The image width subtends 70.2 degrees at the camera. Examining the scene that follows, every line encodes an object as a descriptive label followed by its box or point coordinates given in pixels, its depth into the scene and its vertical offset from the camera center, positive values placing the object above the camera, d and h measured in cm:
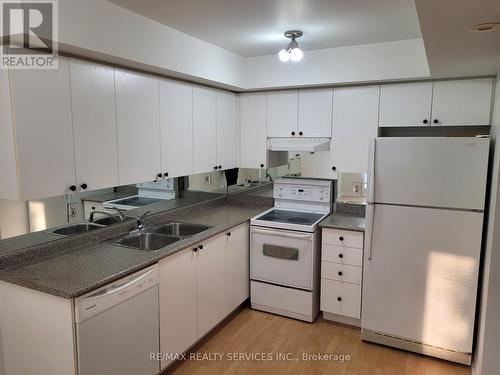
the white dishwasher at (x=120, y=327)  181 -99
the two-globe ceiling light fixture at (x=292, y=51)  254 +72
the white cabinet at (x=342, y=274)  302 -107
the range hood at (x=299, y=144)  331 +6
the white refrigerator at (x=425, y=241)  247 -66
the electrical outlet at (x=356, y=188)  353 -37
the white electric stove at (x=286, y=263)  314 -102
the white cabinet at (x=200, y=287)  239 -107
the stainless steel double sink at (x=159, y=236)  272 -70
